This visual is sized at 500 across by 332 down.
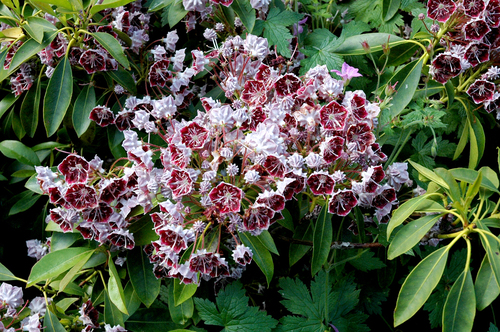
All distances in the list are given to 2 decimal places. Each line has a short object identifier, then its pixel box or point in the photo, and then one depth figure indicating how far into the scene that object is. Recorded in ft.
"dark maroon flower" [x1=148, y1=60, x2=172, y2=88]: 2.77
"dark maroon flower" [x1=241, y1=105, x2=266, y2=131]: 2.55
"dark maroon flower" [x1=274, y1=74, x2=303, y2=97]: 2.57
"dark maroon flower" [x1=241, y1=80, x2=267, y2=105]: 2.59
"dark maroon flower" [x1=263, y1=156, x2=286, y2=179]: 2.38
